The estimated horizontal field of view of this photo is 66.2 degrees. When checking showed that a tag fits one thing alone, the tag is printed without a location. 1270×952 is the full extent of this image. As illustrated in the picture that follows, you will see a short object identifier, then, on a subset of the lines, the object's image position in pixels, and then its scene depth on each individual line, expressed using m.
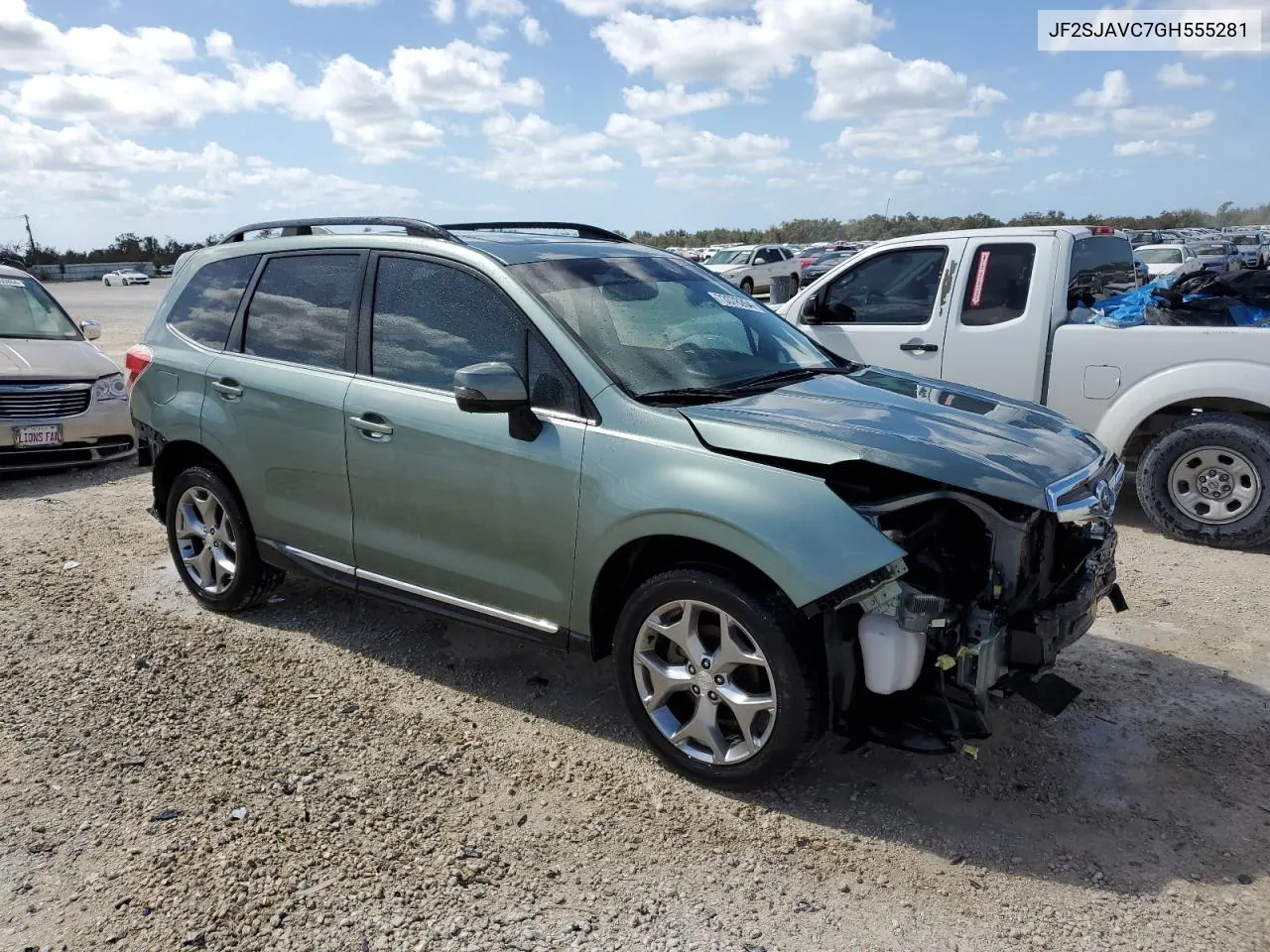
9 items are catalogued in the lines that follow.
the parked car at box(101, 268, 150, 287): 61.47
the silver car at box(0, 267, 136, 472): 8.25
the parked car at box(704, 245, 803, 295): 30.05
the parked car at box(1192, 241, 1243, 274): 28.69
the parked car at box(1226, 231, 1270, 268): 34.90
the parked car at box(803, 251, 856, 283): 30.83
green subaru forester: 3.13
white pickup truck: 5.93
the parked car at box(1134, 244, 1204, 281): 24.52
